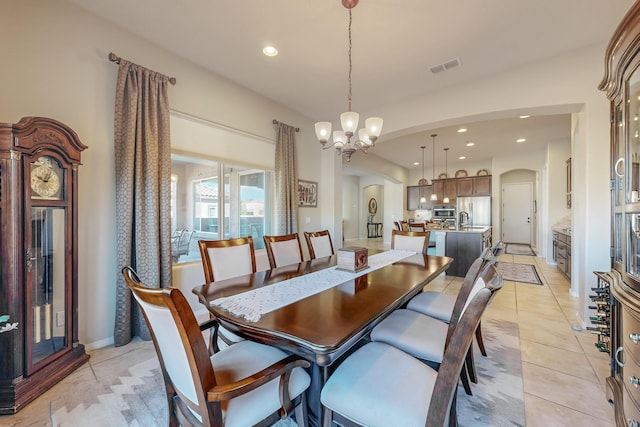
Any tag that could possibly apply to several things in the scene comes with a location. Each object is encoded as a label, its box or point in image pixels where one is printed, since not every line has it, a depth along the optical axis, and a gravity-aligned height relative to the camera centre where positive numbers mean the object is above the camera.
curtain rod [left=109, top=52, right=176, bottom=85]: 2.35 +1.43
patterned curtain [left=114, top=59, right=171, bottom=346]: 2.39 +0.28
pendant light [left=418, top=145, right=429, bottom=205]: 9.48 +1.17
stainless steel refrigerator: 8.12 +0.13
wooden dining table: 1.04 -0.49
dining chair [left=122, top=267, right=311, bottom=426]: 0.85 -0.65
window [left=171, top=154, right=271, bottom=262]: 3.28 +0.16
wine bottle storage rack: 1.88 -0.77
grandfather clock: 1.64 -0.31
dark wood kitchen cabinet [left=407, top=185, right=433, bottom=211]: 9.59 +0.64
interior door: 8.49 +0.04
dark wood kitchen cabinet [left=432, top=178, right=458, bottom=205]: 8.80 +0.86
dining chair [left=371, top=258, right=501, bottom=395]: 1.35 -0.75
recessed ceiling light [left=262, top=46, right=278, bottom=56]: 2.75 +1.77
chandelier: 2.23 +0.74
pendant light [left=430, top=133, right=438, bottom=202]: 6.10 +1.68
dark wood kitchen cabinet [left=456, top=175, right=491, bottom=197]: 8.24 +0.90
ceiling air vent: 2.96 +1.75
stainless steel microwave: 8.98 +0.04
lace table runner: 1.32 -0.49
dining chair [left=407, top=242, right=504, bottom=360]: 1.95 -0.74
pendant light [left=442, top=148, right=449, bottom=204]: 8.70 +1.30
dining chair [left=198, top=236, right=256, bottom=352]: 2.05 -0.38
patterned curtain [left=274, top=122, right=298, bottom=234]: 4.05 +0.48
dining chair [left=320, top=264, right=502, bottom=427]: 0.93 -0.75
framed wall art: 4.49 +0.36
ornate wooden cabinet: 1.20 -0.02
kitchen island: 4.72 -0.63
